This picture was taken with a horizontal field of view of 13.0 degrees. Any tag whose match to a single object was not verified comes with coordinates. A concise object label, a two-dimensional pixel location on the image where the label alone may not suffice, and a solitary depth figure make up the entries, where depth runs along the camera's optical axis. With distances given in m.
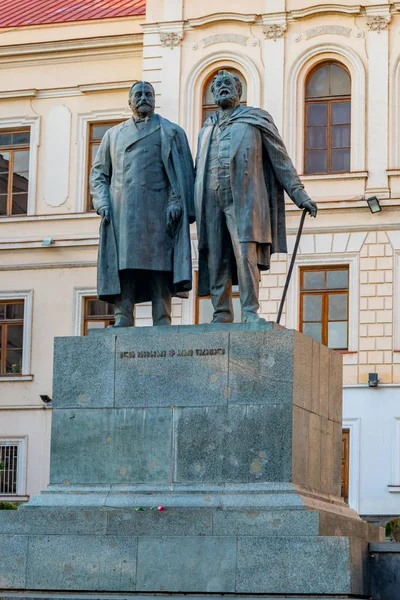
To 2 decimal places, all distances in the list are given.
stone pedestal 13.10
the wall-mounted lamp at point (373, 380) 29.56
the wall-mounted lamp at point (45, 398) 31.92
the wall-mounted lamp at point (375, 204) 30.16
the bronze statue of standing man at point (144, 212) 14.77
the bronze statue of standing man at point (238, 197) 14.47
